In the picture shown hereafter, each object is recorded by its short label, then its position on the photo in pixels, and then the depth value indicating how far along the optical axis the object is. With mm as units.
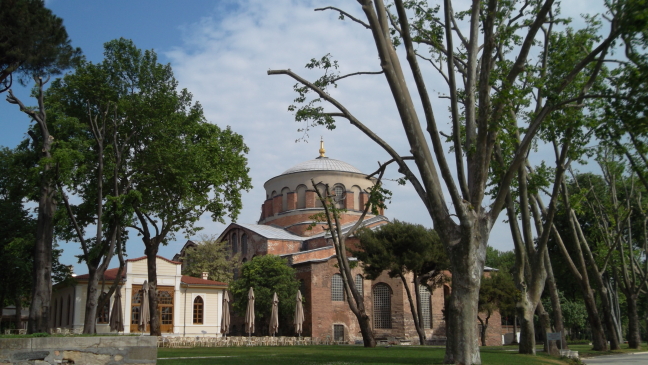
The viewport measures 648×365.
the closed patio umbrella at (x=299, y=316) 29859
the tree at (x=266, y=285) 36062
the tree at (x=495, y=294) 35688
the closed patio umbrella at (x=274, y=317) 28897
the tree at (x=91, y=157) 17609
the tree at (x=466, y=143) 10258
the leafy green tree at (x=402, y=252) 29234
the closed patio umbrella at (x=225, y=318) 29594
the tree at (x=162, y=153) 22328
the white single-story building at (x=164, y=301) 31172
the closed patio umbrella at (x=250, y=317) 28609
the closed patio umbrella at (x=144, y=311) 24922
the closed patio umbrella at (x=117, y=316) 24781
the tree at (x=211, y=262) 43938
